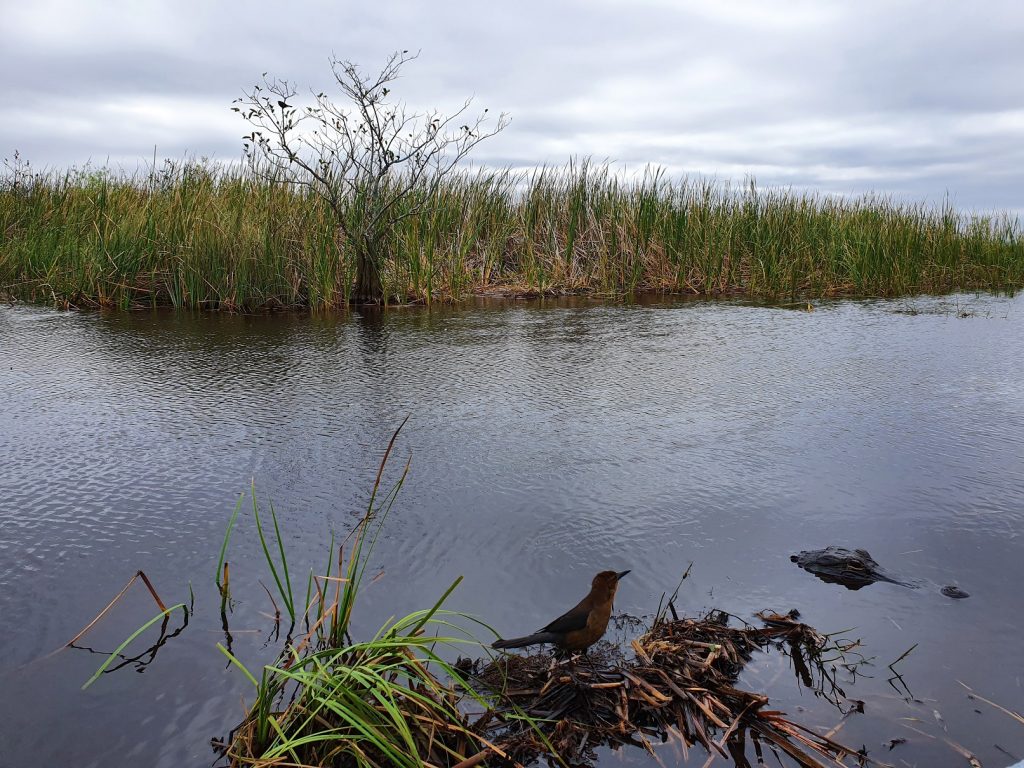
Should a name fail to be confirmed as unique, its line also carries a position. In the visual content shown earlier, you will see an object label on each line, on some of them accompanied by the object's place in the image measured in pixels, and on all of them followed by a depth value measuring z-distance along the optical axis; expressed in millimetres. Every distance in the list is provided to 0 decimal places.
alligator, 2555
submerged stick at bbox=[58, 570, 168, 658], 2188
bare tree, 9438
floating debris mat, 1738
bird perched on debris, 2047
